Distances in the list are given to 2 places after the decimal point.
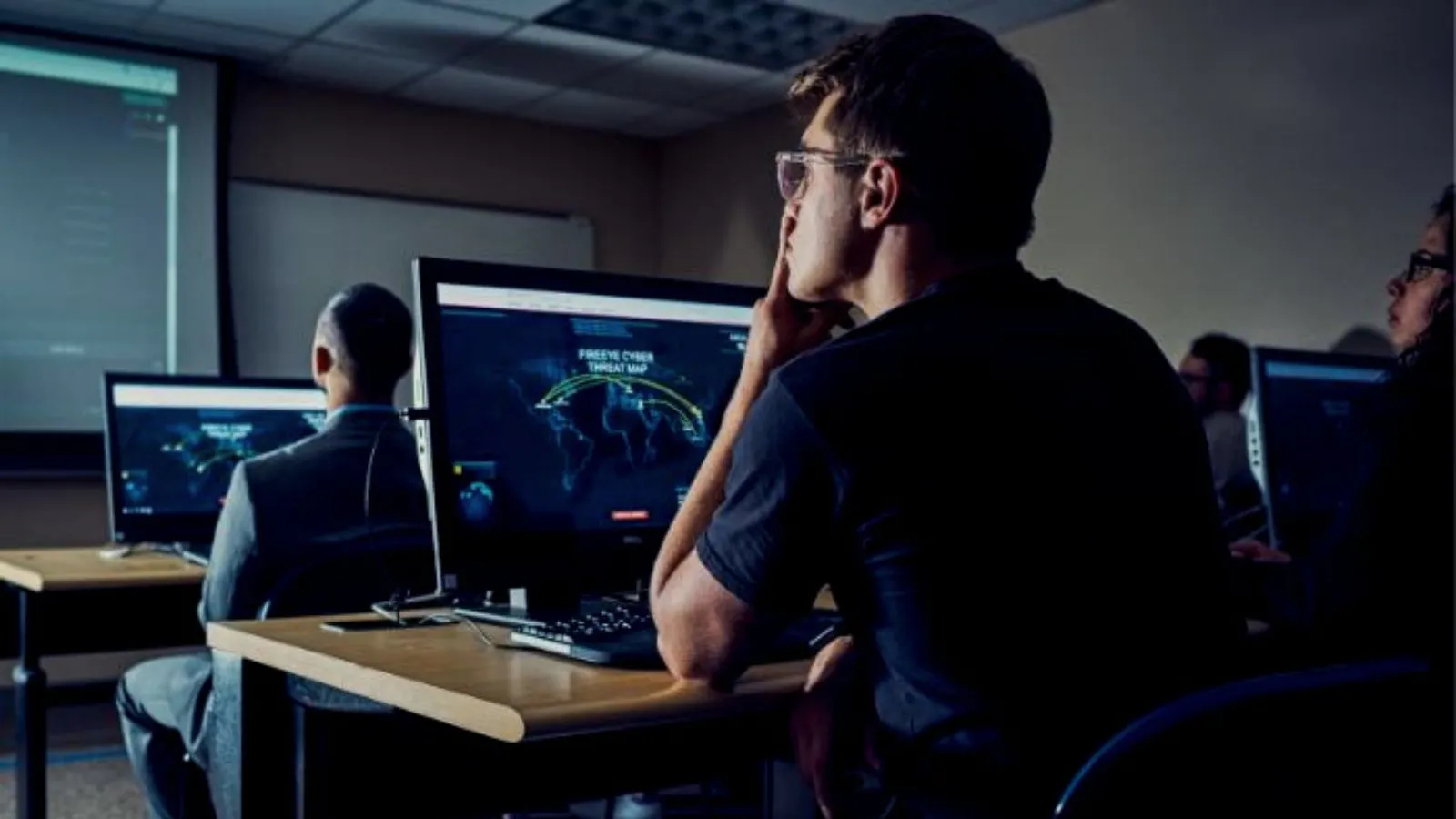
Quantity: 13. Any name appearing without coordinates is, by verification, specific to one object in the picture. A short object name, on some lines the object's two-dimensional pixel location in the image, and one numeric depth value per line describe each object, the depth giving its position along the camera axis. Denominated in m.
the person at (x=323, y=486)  2.15
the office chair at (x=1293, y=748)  0.95
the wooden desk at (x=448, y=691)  1.10
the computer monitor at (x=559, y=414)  1.56
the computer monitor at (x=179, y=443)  3.11
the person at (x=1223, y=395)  3.60
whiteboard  5.12
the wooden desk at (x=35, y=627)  2.66
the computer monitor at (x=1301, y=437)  2.79
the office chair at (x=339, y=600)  1.54
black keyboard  1.30
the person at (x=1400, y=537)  1.35
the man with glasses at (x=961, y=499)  1.04
